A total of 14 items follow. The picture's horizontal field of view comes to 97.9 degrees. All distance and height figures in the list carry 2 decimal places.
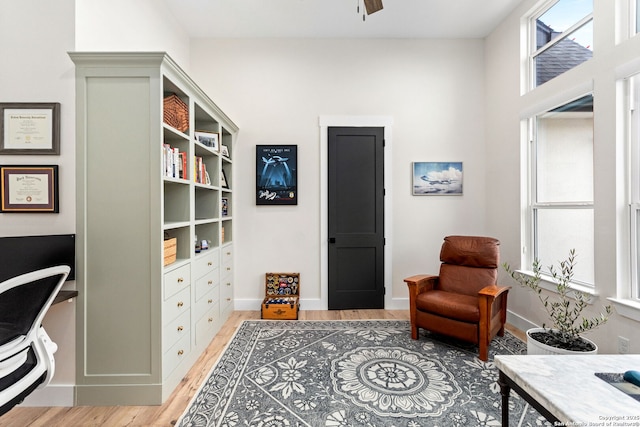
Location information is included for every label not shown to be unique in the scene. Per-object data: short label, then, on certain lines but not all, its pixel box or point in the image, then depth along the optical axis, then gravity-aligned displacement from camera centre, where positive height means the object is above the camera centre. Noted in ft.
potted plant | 6.16 -2.99
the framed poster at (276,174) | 11.82 +1.59
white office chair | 3.87 -1.84
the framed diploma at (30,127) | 6.10 +1.87
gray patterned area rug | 5.76 -4.24
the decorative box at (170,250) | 6.65 -0.95
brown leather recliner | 7.95 -2.74
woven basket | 6.87 +2.57
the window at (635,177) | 6.72 +0.80
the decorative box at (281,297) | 10.86 -3.54
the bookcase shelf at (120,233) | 6.18 -0.47
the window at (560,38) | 8.00 +5.43
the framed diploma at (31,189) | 6.10 +0.52
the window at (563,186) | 8.00 +0.76
